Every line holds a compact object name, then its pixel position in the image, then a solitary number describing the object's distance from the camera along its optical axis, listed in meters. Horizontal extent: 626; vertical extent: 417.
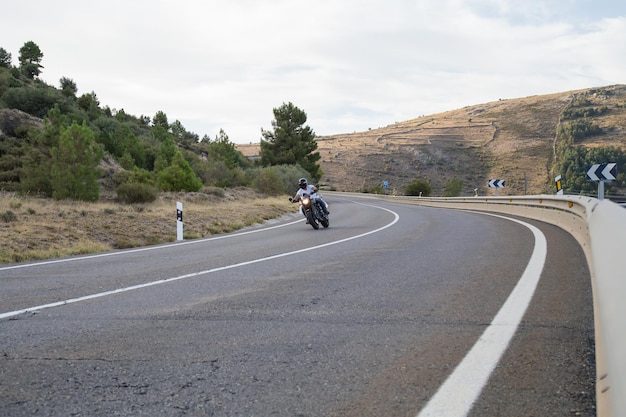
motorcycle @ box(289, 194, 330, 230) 18.08
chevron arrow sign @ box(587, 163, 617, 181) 16.00
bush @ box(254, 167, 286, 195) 48.91
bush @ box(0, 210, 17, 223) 16.69
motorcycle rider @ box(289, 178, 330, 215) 18.34
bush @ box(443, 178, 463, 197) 69.36
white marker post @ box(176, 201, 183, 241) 16.41
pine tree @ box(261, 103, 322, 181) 70.81
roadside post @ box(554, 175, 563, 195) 22.72
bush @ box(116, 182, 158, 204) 31.86
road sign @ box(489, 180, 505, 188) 34.66
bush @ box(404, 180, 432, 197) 71.12
